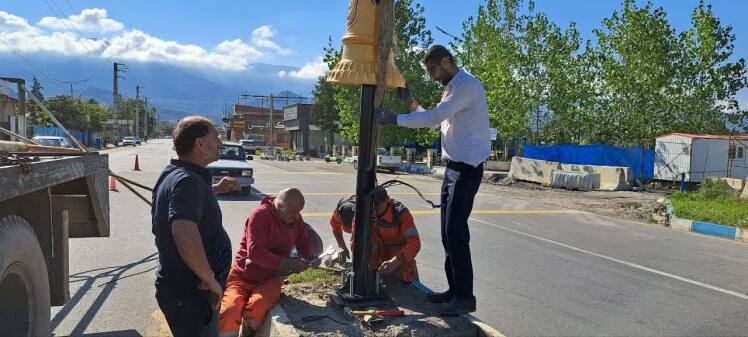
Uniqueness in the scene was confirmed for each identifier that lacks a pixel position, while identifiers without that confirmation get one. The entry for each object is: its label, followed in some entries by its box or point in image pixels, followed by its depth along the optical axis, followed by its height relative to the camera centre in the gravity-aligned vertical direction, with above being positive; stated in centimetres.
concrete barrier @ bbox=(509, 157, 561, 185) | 2397 -115
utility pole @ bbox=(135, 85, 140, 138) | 10069 +542
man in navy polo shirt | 268 -52
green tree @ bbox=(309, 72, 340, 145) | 6047 +264
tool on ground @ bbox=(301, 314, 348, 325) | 391 -126
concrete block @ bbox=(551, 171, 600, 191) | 2208 -137
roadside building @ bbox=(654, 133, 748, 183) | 2362 -25
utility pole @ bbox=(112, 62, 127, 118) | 6588 +609
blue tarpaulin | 2475 -47
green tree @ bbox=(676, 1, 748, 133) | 2639 +362
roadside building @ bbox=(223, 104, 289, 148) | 8906 +106
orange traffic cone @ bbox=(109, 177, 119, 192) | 1535 -164
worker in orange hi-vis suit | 504 -87
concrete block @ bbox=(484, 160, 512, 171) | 3578 -150
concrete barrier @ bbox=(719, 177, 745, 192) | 1805 -101
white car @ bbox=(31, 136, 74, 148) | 2226 -70
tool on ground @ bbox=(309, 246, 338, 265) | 465 -103
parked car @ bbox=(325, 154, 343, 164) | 4482 -192
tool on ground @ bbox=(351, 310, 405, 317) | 390 -120
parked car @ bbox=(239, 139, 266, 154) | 6004 -145
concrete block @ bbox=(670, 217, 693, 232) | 1258 -167
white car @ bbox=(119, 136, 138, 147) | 7619 -201
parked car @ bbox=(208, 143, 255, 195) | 1527 -108
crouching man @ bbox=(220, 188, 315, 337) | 422 -101
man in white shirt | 387 -3
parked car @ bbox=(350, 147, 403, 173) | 3278 -141
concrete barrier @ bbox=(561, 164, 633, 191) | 2172 -117
